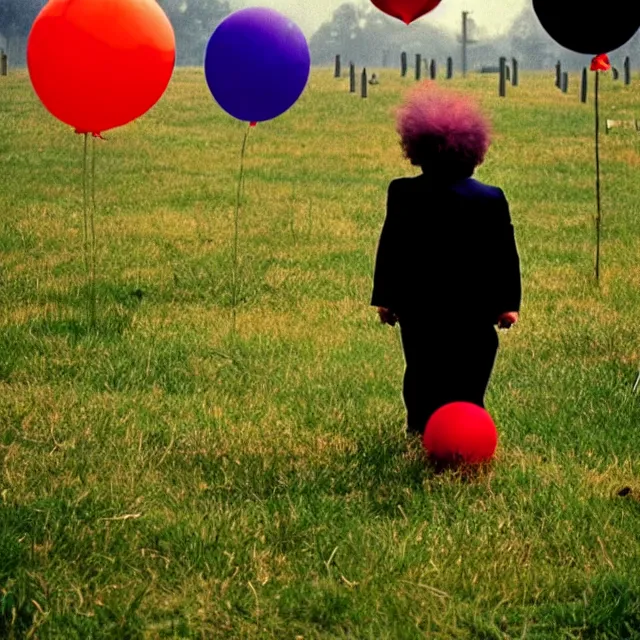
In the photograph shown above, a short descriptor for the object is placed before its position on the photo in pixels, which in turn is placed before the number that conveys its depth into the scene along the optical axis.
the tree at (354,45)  193.25
